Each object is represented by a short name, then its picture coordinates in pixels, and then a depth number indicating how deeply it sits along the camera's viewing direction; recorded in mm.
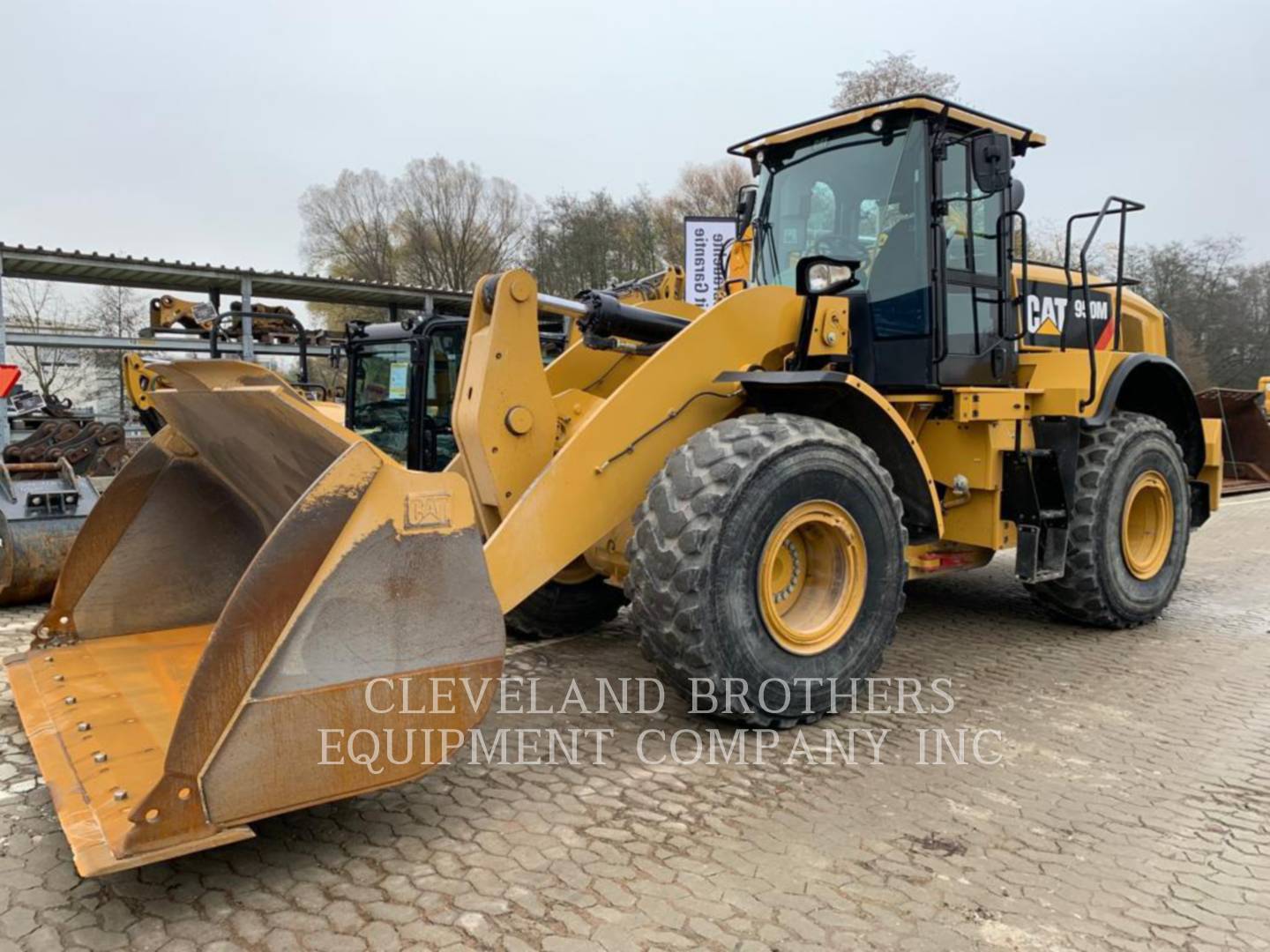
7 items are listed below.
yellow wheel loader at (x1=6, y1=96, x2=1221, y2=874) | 2549
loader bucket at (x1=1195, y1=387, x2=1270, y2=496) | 12875
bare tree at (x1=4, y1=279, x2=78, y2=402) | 24438
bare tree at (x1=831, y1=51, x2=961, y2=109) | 26656
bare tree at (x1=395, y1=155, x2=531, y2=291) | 33406
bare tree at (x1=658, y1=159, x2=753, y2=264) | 28594
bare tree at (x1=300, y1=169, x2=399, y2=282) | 34469
